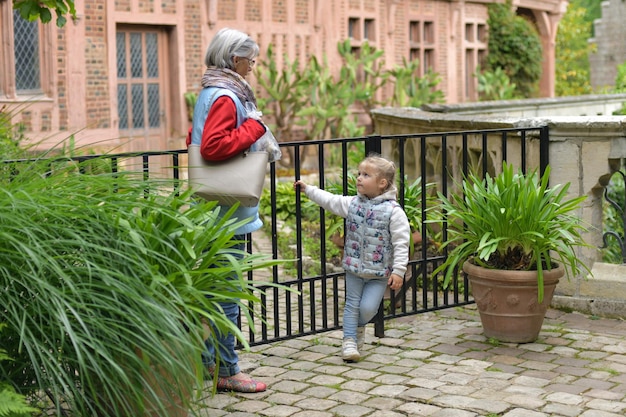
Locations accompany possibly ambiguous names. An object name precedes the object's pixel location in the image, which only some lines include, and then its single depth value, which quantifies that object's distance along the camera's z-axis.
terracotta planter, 5.75
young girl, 5.39
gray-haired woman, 4.75
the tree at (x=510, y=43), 23.61
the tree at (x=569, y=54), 29.17
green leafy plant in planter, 5.70
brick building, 13.46
